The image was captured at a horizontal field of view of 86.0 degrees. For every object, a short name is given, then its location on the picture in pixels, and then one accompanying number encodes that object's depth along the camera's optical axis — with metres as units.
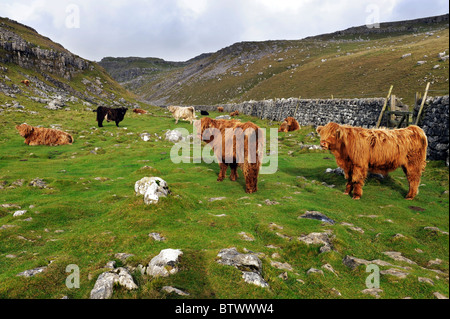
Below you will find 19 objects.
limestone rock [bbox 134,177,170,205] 7.76
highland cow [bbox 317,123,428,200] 9.48
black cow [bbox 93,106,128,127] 30.30
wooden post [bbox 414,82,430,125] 14.10
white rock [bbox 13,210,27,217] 7.69
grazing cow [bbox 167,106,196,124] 35.81
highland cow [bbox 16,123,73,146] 20.23
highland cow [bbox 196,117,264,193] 10.26
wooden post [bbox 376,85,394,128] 17.37
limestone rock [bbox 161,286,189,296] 3.87
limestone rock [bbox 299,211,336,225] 7.66
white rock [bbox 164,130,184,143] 25.23
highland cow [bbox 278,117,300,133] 28.77
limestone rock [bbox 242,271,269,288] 4.14
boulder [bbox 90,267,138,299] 3.85
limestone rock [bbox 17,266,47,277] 4.47
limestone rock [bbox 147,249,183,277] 4.34
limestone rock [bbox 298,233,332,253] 5.86
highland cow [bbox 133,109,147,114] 45.00
